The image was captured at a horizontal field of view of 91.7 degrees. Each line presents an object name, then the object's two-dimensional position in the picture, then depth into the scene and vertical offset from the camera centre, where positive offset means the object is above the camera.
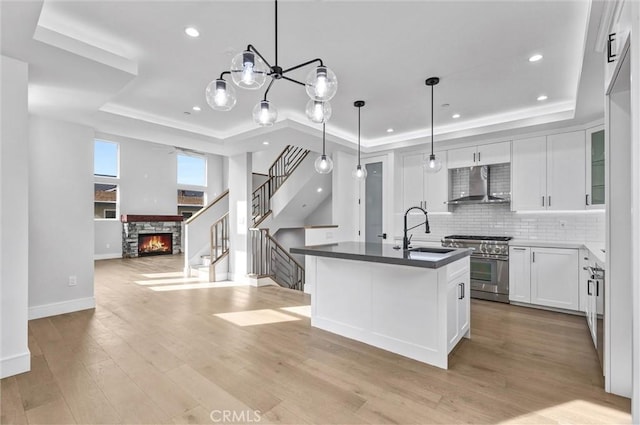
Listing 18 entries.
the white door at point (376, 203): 5.93 +0.18
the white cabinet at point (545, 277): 4.15 -0.91
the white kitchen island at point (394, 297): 2.67 -0.83
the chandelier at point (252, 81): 1.87 +0.83
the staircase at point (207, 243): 6.50 -0.74
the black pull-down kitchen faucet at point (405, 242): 3.22 -0.32
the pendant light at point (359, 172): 4.18 +0.54
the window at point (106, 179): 9.55 +1.03
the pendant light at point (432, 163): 3.48 +0.56
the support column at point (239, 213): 6.28 -0.02
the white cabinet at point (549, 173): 4.38 +0.58
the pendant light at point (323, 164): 3.67 +0.57
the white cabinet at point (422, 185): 5.57 +0.50
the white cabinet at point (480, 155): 4.97 +0.95
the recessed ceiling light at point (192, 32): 2.52 +1.49
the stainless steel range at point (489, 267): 4.68 -0.85
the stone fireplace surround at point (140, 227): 10.04 -0.49
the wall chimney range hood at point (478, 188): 5.10 +0.40
